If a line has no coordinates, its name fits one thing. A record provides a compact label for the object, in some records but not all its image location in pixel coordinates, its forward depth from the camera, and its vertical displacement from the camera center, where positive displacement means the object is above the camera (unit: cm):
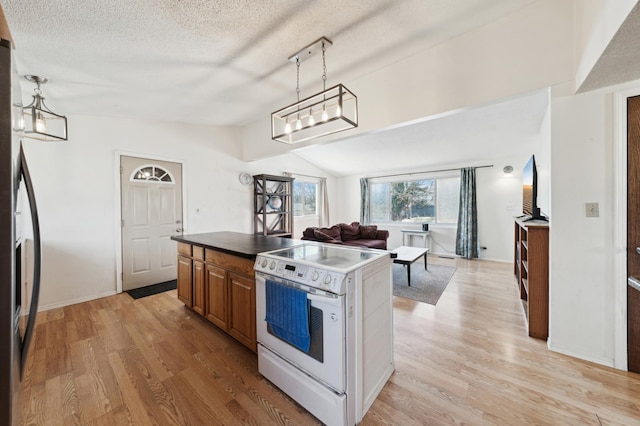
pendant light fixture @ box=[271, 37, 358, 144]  193 +115
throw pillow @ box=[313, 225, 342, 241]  444 -43
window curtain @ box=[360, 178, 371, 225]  719 +22
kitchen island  199 -62
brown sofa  476 -52
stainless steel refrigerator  65 -11
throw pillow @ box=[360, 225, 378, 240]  546 -48
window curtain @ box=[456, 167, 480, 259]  532 -18
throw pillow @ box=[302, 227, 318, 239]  449 -41
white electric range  136 -71
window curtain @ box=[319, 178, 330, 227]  726 +18
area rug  333 -112
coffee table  372 -75
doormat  347 -114
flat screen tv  275 +22
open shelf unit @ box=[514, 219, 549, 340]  224 -64
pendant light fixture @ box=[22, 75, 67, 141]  209 +86
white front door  365 -10
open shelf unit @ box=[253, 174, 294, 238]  519 +14
